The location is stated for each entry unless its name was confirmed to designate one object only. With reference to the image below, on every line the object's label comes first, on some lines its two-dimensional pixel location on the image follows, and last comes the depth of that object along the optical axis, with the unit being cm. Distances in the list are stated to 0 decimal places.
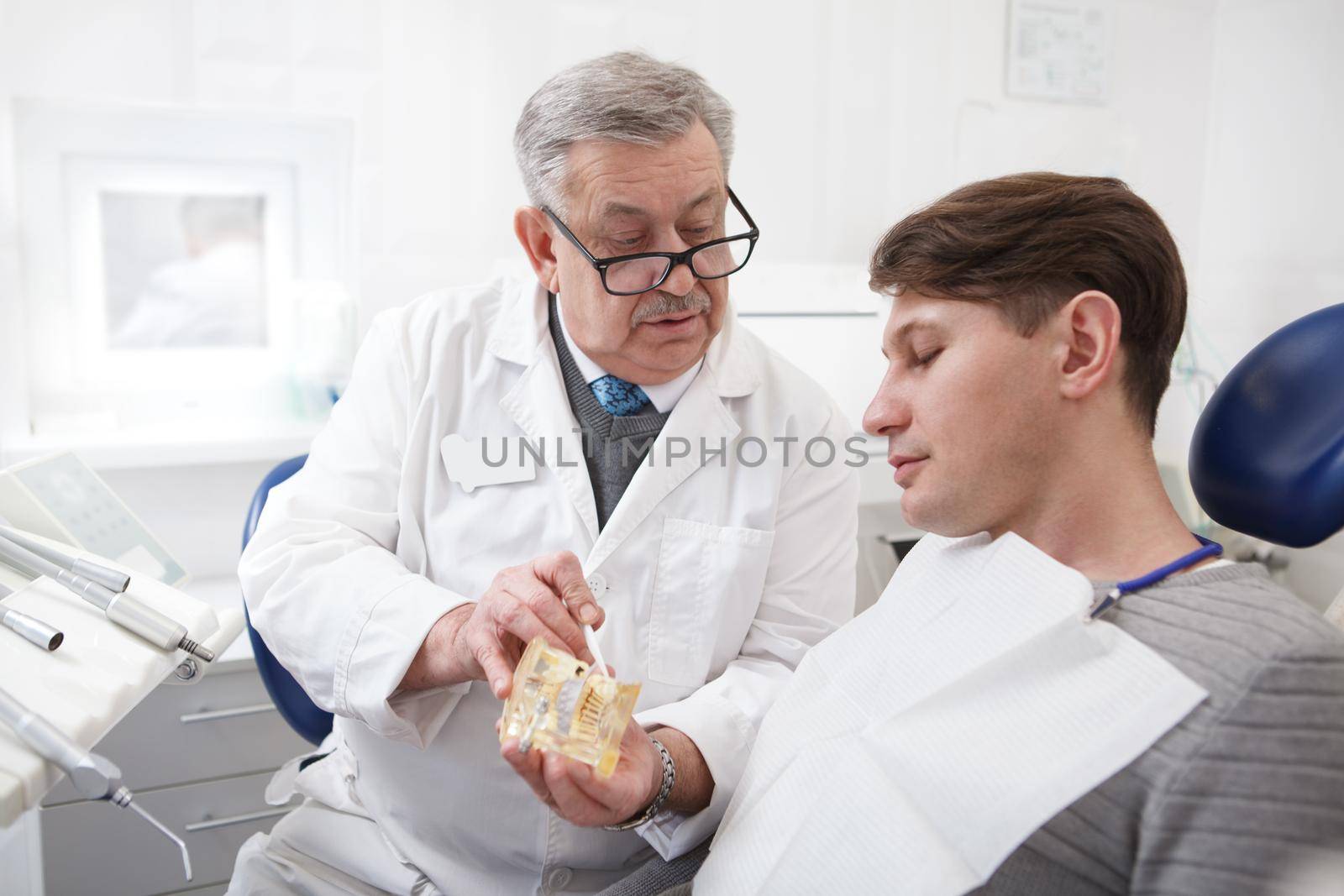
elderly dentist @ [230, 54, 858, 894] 128
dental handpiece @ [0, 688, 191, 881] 80
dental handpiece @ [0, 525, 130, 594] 109
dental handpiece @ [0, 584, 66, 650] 96
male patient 75
